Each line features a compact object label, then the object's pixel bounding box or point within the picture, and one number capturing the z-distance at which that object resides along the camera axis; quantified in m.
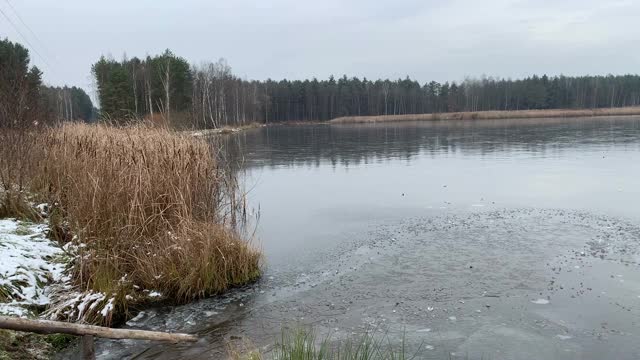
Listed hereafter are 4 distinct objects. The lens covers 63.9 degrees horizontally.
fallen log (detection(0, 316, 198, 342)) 3.48
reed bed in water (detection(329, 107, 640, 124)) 92.01
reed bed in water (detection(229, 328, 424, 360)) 4.32
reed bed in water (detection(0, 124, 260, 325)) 7.10
